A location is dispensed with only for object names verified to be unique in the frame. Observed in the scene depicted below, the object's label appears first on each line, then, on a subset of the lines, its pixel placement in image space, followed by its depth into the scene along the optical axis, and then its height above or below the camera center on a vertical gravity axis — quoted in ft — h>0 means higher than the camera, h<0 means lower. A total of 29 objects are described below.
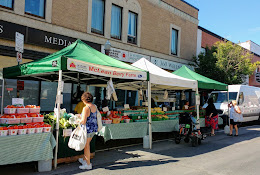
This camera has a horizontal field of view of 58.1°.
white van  45.93 +0.31
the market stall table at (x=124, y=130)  23.70 -3.38
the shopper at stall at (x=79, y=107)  26.63 -1.10
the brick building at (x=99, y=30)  34.60 +13.21
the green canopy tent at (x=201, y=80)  33.30 +3.05
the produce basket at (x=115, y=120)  24.89 -2.29
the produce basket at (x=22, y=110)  18.80 -1.08
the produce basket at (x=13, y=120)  17.31 -1.79
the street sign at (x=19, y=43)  22.71 +5.29
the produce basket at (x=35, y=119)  18.54 -1.75
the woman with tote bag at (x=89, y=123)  18.04 -1.93
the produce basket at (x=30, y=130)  17.12 -2.45
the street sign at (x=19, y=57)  23.38 +4.00
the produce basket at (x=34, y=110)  19.44 -1.09
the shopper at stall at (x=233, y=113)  34.81 -1.74
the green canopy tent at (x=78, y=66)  18.83 +2.87
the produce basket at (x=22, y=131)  16.69 -2.47
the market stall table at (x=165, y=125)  28.91 -3.33
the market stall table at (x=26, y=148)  15.89 -3.65
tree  60.75 +9.75
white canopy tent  26.25 +2.51
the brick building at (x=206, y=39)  72.59 +19.98
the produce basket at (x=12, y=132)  16.33 -2.48
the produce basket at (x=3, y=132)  15.93 -2.46
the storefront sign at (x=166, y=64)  56.29 +9.20
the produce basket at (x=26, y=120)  18.08 -1.81
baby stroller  28.66 -3.48
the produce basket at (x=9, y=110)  18.26 -1.11
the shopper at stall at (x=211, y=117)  35.50 -2.48
